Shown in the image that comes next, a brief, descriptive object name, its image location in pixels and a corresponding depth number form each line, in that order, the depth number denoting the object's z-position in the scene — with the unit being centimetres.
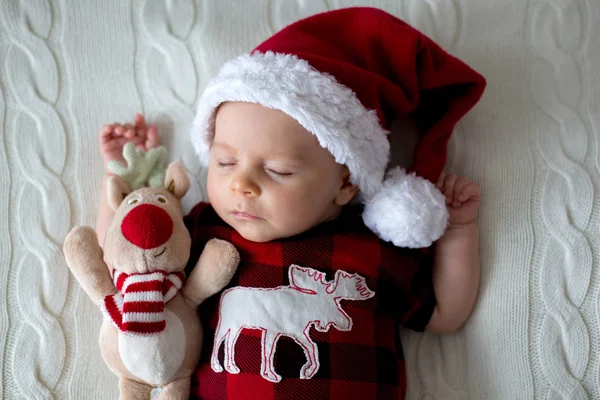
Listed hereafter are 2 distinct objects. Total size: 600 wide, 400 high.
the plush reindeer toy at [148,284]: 67
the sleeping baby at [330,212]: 68
